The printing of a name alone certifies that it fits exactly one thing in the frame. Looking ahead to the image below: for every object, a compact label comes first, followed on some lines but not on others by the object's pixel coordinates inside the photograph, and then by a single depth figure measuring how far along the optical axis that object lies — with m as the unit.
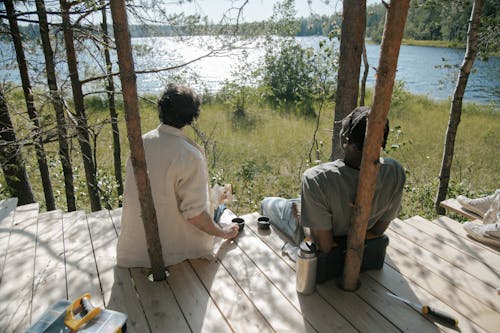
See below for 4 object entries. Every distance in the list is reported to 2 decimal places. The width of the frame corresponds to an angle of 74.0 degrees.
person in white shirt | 1.74
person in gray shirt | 1.62
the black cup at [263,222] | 2.43
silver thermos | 1.68
